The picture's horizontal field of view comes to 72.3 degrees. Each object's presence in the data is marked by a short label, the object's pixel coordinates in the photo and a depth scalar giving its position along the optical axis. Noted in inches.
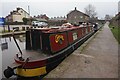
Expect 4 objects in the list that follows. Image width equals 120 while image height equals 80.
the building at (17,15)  1058.7
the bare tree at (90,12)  1603.5
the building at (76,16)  1168.7
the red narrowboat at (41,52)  101.3
